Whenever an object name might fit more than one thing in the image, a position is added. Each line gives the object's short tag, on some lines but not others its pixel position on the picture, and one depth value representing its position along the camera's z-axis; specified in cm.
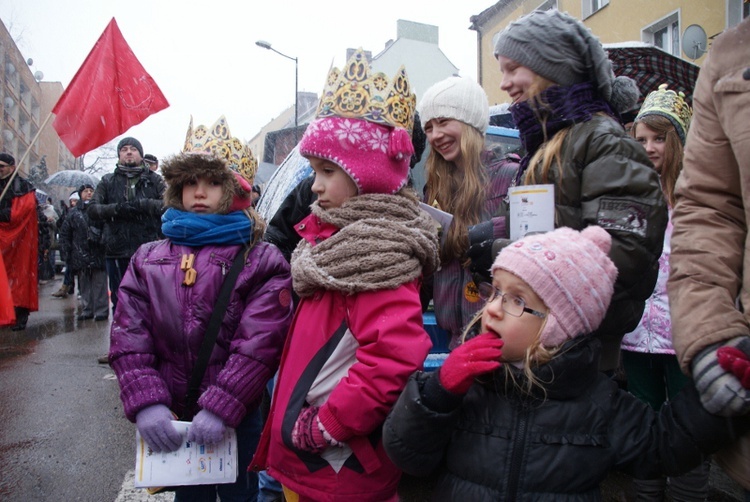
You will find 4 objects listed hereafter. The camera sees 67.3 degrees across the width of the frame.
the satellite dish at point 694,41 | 779
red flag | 479
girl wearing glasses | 154
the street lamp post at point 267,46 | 2191
